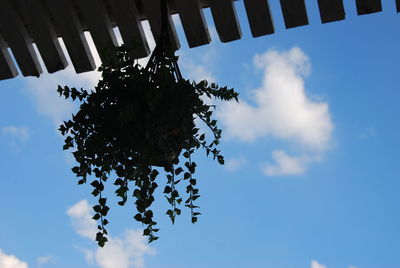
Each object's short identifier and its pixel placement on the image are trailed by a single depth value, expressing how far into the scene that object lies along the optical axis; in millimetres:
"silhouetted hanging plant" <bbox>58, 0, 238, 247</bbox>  1534
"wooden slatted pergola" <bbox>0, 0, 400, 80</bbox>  1906
